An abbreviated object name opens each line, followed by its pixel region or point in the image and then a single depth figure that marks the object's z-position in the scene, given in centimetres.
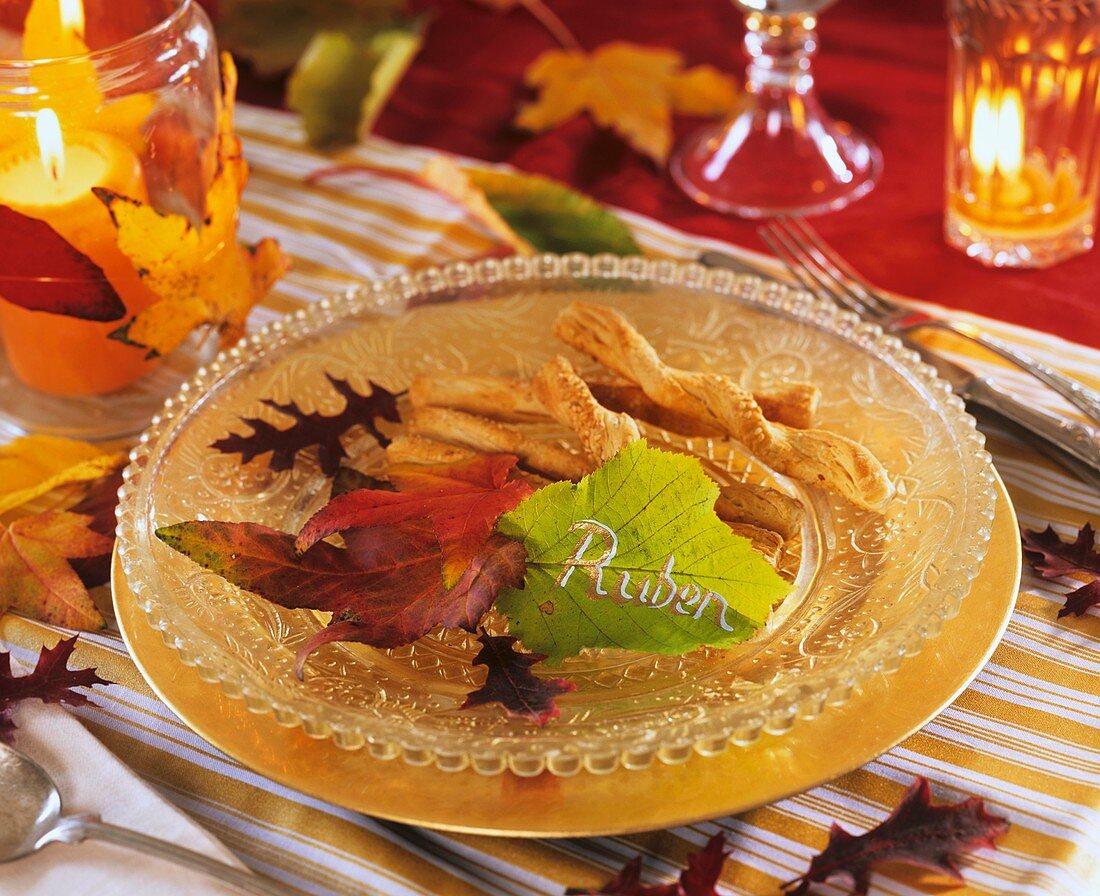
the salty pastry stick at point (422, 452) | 56
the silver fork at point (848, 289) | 64
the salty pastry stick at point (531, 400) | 56
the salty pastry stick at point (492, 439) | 55
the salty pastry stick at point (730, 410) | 52
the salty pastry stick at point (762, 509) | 52
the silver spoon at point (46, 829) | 40
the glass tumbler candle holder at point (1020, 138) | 74
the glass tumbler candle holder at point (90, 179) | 58
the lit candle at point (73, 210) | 58
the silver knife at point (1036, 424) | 59
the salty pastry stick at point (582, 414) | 53
